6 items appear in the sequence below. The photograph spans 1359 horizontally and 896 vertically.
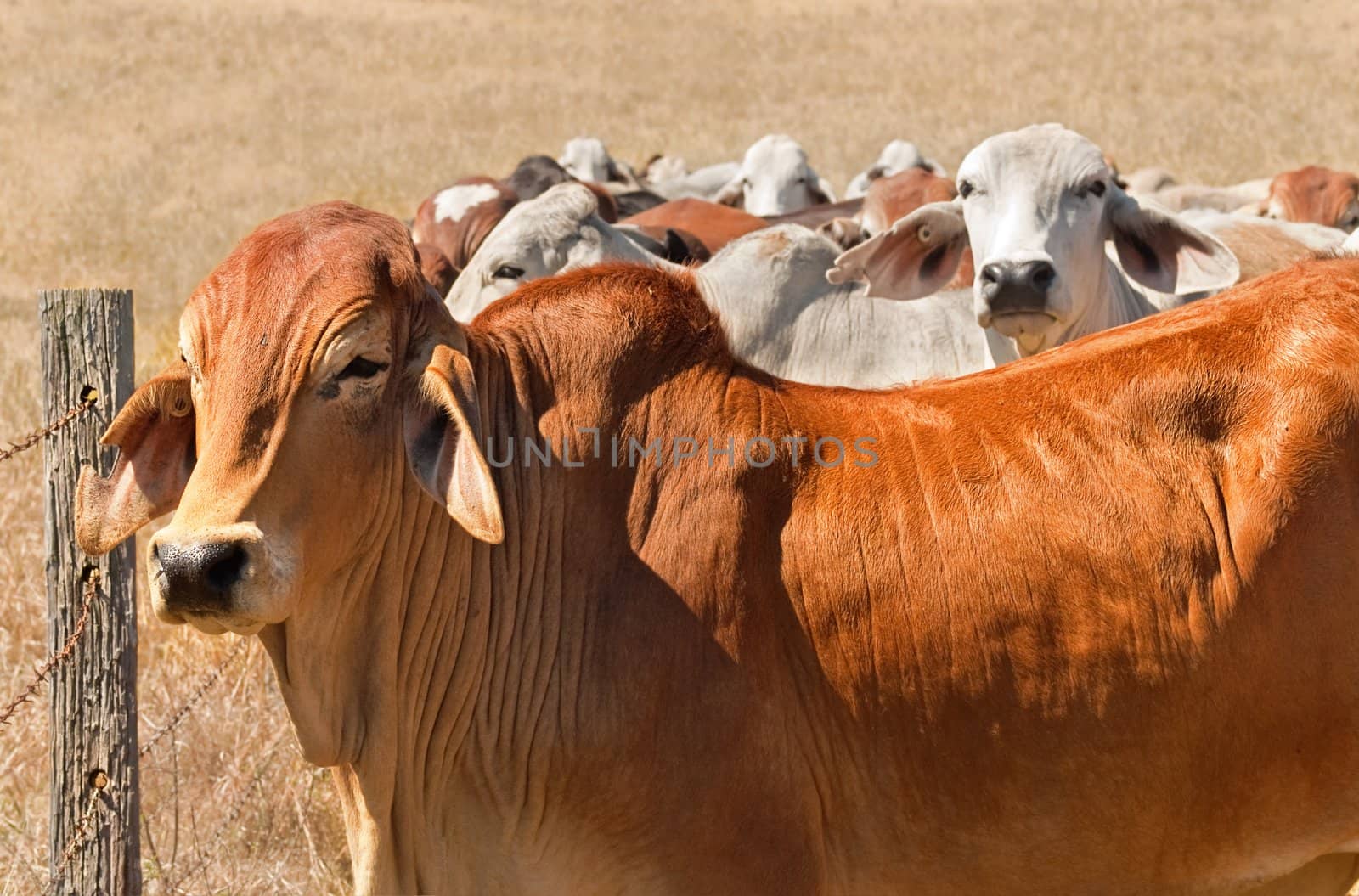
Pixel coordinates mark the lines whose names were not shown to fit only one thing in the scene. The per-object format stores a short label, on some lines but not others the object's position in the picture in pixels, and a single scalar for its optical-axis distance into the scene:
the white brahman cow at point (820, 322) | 12.98
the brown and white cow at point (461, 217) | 19.39
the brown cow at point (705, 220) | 21.58
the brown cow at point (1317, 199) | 23.06
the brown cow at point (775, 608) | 5.78
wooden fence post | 8.37
